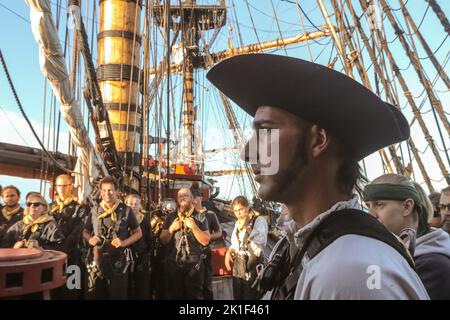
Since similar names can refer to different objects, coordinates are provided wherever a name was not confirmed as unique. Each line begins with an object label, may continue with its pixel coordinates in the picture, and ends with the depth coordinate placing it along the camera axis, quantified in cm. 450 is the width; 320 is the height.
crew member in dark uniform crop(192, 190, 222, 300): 389
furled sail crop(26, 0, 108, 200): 308
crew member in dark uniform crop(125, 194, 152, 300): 371
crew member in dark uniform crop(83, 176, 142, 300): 340
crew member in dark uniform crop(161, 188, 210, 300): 376
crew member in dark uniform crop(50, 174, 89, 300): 363
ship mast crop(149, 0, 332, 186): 2230
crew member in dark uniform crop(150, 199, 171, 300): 403
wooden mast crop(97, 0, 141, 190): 575
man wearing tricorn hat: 81
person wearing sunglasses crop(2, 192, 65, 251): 342
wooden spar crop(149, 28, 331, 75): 2119
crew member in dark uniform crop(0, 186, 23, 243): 399
